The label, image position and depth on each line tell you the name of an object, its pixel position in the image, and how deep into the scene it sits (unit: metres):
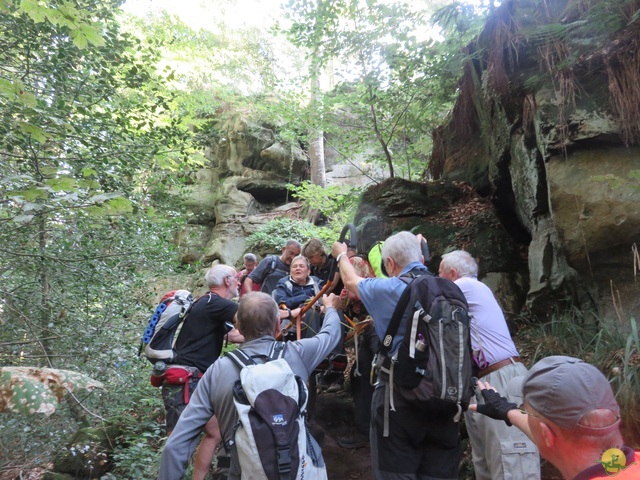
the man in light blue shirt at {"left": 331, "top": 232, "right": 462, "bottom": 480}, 2.73
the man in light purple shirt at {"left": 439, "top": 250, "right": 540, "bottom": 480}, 2.98
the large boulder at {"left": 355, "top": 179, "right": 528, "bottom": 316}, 6.24
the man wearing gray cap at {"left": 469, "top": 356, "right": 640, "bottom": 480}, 1.29
